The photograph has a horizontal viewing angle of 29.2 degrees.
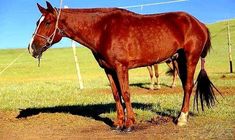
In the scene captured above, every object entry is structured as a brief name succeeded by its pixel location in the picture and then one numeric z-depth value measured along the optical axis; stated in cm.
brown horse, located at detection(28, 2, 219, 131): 884
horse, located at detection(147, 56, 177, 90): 1934
